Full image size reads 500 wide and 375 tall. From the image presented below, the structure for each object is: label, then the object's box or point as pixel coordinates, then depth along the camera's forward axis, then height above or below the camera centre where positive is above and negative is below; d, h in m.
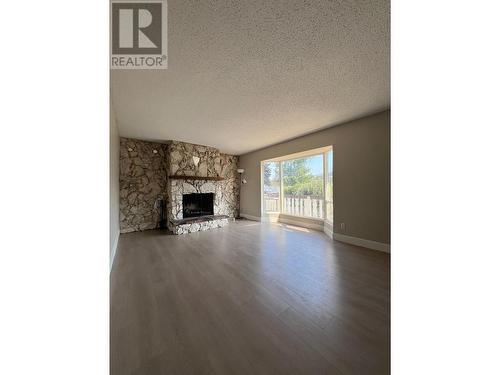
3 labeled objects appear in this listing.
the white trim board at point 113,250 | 2.69 -1.03
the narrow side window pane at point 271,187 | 5.89 +0.00
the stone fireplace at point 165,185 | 4.42 +0.09
